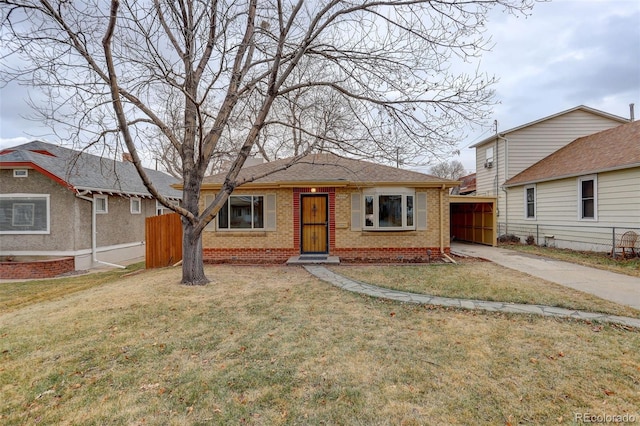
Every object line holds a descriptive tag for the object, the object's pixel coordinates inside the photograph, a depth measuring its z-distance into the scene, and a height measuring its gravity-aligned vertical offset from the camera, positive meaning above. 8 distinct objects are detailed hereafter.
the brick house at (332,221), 10.03 -0.23
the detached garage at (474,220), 12.81 -0.34
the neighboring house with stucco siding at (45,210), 10.18 +0.26
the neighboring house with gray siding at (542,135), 14.68 +3.90
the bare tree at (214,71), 5.16 +3.01
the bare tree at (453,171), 39.94 +6.36
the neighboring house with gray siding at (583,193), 9.62 +0.73
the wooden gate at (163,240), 9.64 -0.82
